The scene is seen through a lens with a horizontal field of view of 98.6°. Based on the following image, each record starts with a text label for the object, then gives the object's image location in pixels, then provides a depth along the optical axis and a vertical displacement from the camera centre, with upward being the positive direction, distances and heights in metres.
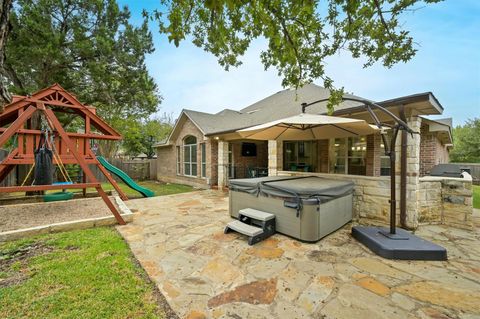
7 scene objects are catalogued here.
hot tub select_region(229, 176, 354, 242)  3.64 -0.93
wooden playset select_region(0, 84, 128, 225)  4.36 +0.57
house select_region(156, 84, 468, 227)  4.51 +0.20
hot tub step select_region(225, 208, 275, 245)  3.68 -1.36
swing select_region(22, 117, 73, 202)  4.15 -0.20
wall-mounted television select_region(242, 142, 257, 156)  11.51 +0.35
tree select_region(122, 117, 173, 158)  23.39 +2.07
